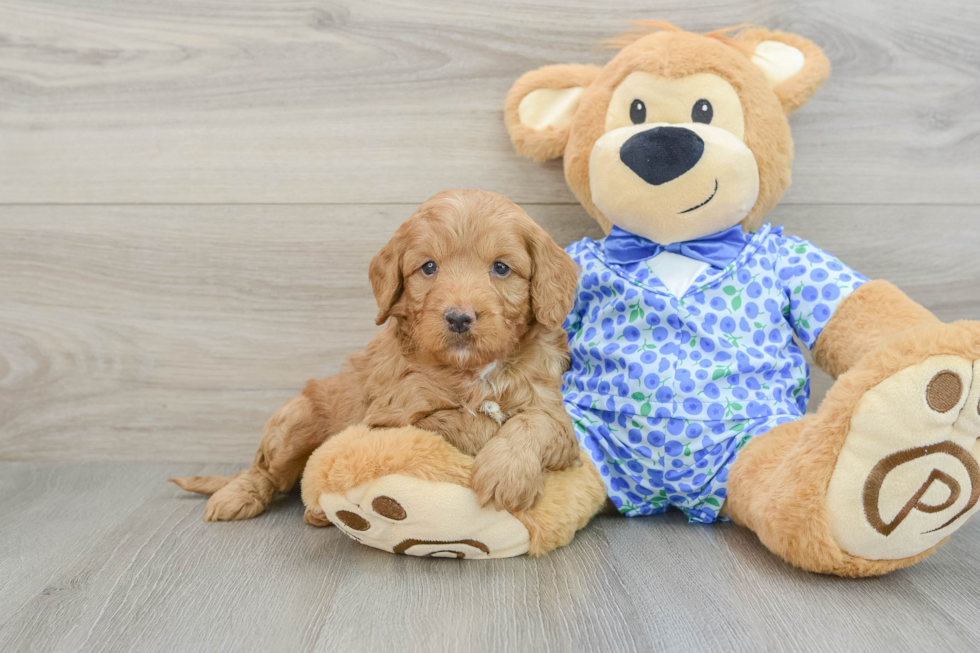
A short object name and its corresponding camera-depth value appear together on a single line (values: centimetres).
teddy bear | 106
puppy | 115
